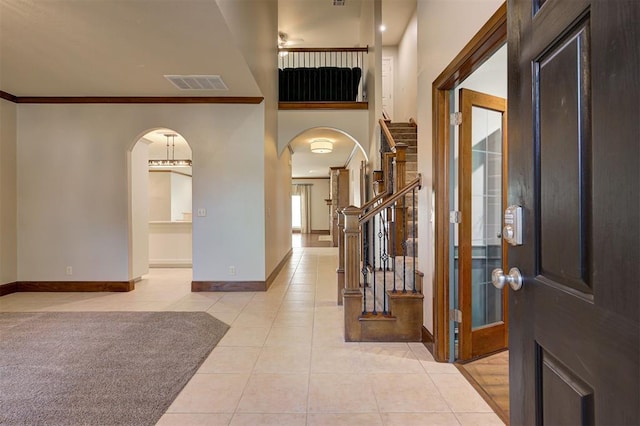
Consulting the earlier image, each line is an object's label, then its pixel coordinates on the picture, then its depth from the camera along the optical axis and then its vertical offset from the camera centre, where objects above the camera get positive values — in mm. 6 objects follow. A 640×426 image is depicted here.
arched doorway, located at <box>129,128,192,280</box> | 4770 -162
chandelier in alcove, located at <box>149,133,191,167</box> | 7277 +1194
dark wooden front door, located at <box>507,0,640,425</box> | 567 +12
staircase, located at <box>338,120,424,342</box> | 2744 -747
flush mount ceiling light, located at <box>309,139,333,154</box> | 6691 +1431
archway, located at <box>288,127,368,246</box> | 6793 +1311
